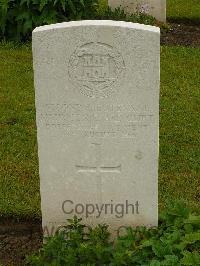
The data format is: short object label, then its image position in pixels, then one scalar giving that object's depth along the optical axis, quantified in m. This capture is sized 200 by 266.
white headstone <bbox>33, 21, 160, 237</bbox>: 3.77
